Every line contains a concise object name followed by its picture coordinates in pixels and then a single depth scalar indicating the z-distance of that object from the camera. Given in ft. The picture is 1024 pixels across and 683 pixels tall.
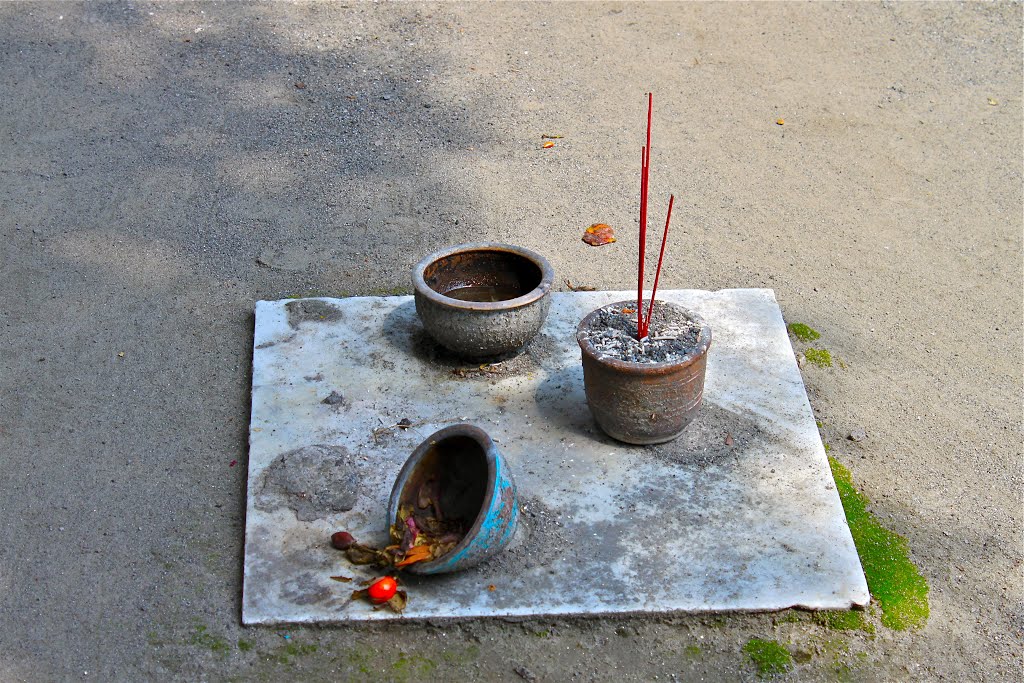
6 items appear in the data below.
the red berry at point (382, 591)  11.84
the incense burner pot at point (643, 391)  13.12
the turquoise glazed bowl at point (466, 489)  11.90
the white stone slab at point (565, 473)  12.14
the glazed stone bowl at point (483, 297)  14.53
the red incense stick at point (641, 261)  12.24
